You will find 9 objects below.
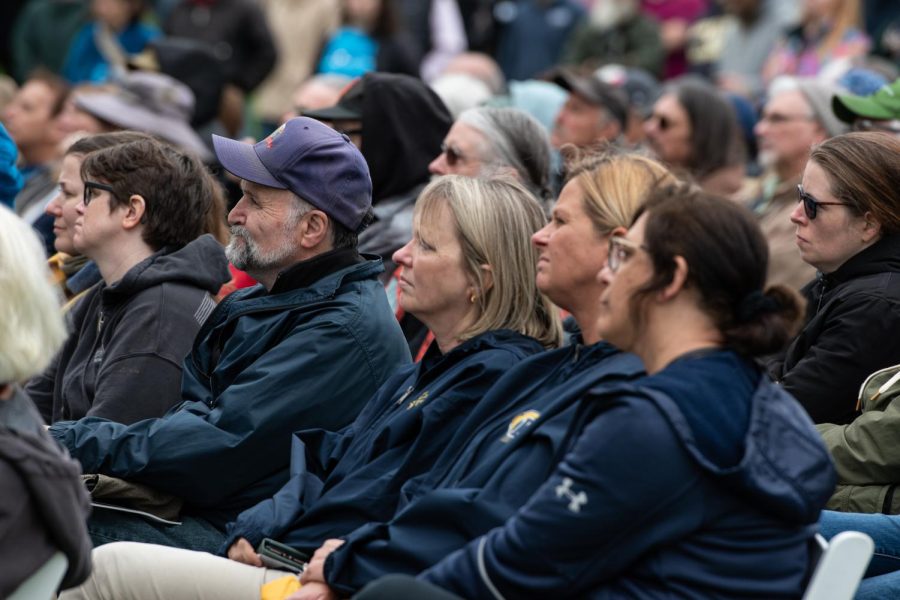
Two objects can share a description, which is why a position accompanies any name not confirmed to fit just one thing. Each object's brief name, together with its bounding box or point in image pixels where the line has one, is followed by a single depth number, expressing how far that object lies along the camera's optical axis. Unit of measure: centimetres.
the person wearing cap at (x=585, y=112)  1527
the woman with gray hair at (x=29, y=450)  517
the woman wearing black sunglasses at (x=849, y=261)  829
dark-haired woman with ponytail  519
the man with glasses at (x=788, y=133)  1268
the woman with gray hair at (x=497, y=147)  1077
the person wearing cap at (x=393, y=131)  1155
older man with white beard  782
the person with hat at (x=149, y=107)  1454
